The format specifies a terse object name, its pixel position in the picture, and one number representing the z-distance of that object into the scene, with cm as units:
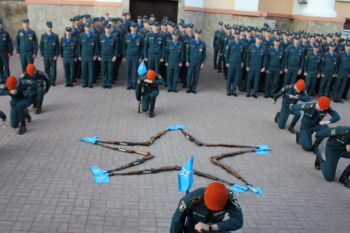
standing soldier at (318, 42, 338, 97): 1311
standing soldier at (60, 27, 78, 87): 1240
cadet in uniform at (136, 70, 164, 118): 994
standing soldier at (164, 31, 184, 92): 1273
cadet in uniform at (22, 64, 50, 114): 945
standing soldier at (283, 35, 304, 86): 1302
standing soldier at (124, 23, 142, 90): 1266
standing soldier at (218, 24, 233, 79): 1528
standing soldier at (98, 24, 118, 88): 1255
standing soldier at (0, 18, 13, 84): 1227
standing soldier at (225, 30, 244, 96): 1292
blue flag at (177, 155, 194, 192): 448
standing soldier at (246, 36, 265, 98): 1285
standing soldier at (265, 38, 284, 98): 1296
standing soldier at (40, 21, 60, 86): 1240
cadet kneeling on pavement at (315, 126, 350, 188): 703
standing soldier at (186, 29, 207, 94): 1280
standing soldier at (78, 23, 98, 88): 1245
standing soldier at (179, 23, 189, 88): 1329
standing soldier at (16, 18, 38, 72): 1248
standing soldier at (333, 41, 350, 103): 1307
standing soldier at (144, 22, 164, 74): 1276
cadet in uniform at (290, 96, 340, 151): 839
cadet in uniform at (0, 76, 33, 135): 816
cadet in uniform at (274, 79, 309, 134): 968
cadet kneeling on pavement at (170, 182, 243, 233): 407
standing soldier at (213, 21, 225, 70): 1677
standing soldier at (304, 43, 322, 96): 1305
